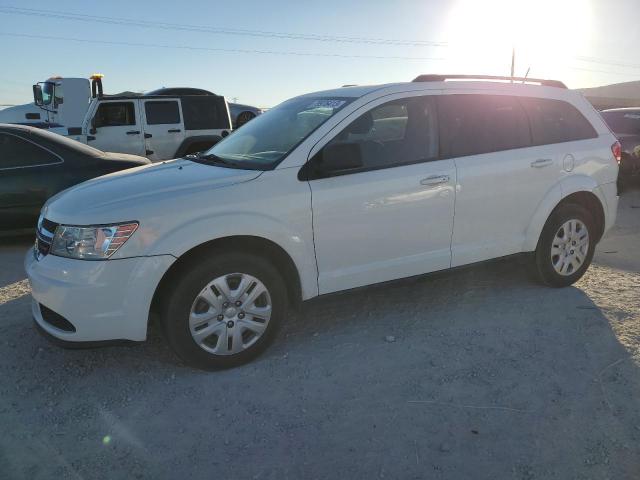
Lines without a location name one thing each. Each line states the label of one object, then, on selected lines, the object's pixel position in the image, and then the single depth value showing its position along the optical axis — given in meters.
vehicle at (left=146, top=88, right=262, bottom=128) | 20.31
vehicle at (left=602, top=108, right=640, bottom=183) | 9.55
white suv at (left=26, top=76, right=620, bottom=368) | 3.10
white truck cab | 14.17
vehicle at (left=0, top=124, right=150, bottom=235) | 5.99
